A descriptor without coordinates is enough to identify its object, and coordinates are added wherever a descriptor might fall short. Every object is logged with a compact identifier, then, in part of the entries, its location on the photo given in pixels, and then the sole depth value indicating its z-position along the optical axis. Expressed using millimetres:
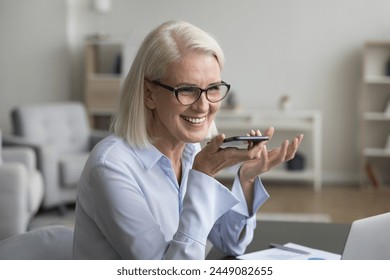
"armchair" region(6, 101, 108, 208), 6523
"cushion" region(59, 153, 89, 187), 6579
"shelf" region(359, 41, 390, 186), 8148
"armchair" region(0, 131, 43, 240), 5255
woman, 2453
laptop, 2203
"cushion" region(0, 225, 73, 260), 2747
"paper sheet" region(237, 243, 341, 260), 2902
